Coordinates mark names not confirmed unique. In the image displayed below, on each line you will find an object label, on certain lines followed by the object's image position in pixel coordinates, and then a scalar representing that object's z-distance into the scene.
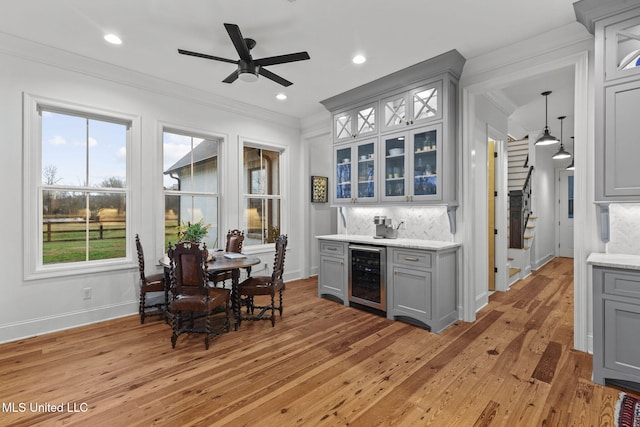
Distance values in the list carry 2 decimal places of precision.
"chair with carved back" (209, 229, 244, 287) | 4.09
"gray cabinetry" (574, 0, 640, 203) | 2.35
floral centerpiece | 3.51
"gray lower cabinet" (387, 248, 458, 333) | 3.34
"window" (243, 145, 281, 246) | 5.33
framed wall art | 6.13
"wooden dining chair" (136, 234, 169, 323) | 3.59
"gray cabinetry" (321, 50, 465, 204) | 3.48
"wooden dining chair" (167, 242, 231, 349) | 2.95
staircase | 5.89
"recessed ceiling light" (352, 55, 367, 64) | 3.48
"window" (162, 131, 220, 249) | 4.37
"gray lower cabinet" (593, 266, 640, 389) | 2.18
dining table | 3.25
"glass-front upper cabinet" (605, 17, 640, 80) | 2.37
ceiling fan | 2.68
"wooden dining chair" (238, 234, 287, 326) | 3.54
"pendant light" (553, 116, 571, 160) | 6.00
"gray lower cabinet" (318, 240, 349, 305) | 4.29
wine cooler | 3.80
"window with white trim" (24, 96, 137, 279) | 3.29
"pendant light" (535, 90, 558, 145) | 5.17
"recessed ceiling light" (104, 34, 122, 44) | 3.08
